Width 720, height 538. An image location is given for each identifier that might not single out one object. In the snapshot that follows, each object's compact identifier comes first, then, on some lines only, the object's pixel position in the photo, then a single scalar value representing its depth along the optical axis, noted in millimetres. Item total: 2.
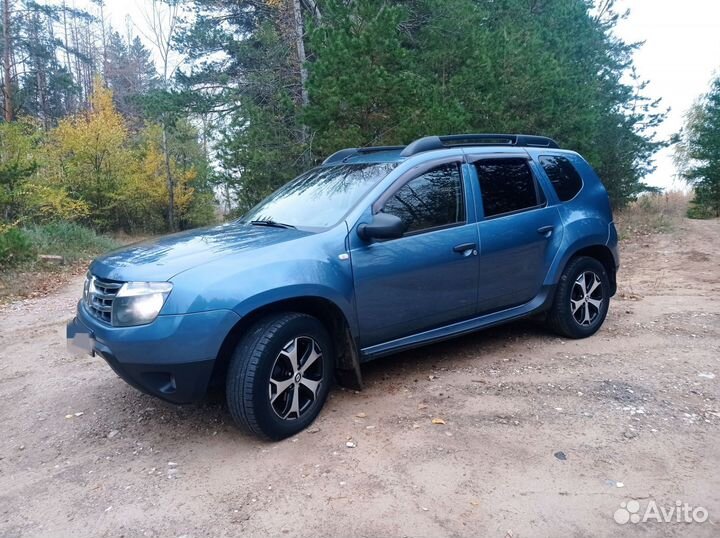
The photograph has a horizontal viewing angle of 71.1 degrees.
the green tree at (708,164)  18047
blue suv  2836
